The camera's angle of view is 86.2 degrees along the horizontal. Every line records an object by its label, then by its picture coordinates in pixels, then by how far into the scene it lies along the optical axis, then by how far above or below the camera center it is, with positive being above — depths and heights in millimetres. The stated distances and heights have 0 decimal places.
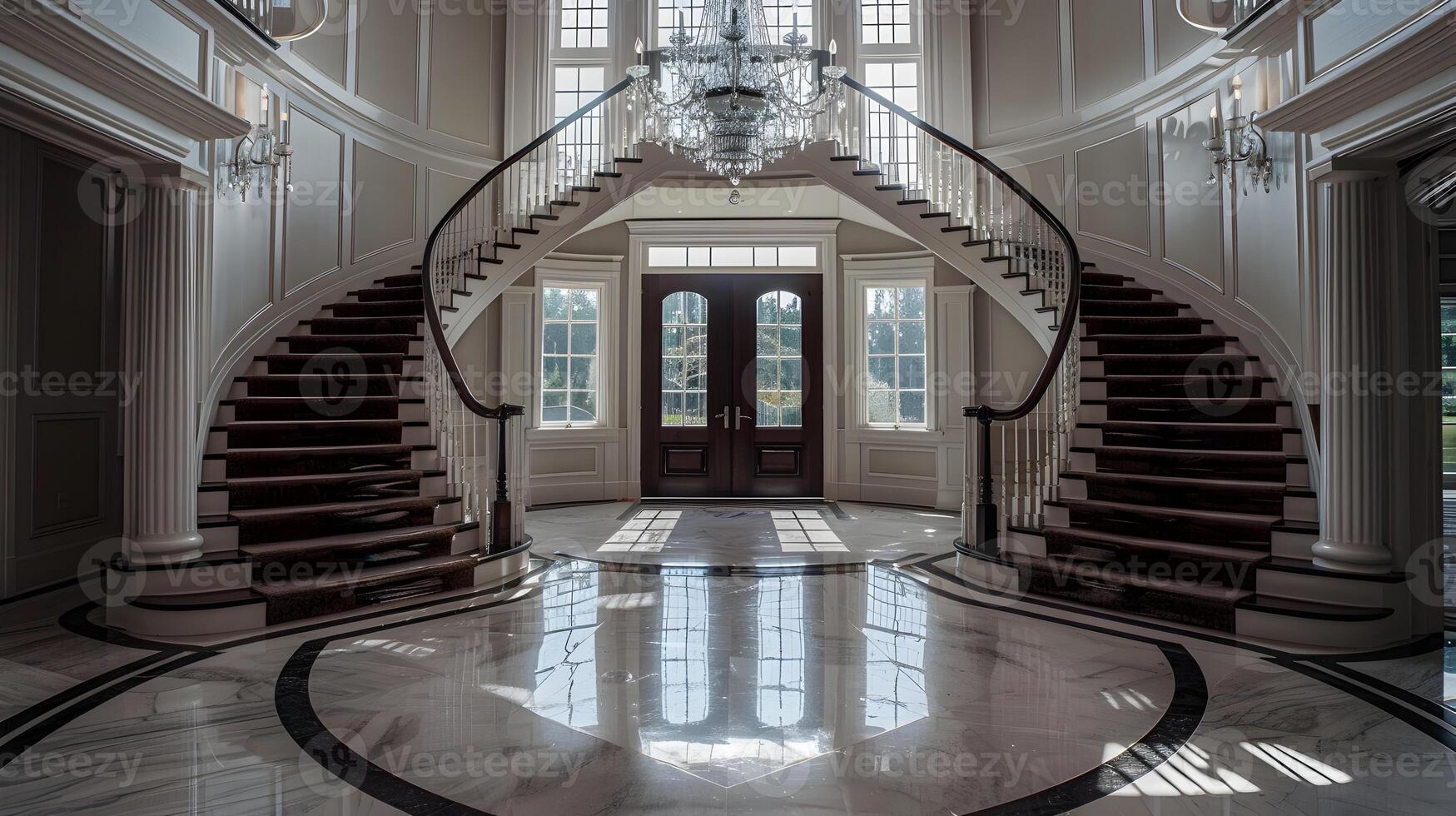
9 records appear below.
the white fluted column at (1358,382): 3439 +182
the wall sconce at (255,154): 4246 +1516
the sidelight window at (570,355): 8172 +714
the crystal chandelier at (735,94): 4551 +1997
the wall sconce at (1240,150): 4266 +1532
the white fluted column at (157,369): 3617 +254
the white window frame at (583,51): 8398 +4030
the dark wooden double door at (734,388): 8266 +369
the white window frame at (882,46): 8242 +4016
